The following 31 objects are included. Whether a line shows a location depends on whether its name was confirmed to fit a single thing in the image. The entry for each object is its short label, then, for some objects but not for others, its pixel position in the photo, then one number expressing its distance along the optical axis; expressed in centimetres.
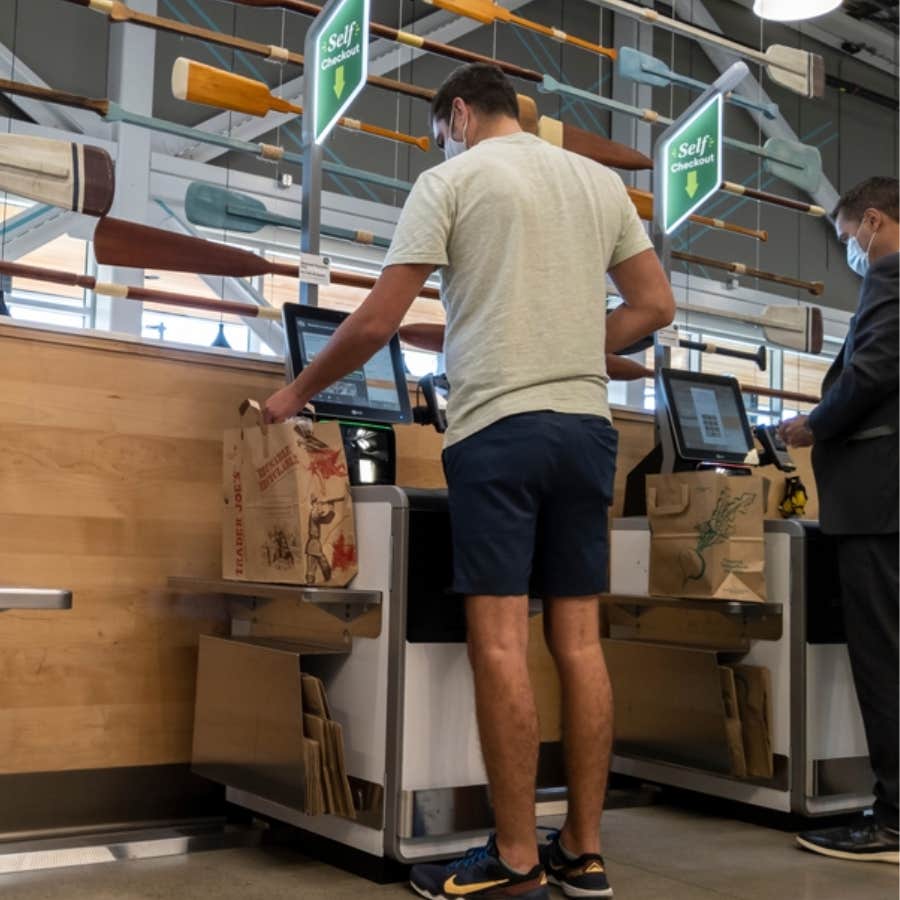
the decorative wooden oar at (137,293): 290
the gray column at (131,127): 674
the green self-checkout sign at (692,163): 388
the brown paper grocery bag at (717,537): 272
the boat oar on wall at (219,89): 311
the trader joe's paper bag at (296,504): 223
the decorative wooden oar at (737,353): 425
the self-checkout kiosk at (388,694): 219
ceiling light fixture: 441
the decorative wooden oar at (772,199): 444
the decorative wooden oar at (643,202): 432
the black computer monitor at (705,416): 324
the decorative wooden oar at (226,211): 325
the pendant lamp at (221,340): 601
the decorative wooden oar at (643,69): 454
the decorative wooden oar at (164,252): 285
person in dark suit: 249
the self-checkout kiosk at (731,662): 276
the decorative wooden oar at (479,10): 402
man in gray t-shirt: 199
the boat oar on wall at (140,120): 322
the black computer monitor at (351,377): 258
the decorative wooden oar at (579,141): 336
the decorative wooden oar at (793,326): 436
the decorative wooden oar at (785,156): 468
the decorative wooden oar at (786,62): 465
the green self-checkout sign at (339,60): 295
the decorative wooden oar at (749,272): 472
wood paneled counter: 245
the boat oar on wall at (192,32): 310
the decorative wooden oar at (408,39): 346
